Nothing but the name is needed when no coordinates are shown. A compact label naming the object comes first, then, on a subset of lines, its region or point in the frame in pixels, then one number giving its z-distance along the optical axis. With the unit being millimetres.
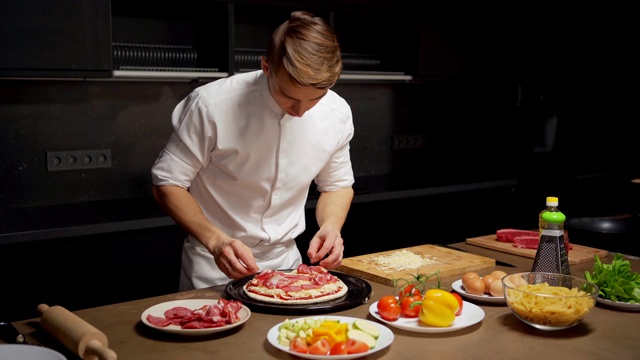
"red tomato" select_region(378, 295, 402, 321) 1632
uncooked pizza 1751
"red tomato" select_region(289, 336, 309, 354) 1423
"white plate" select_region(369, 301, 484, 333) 1571
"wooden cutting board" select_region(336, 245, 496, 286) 2031
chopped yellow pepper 1436
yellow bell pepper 1581
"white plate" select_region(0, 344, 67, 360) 1353
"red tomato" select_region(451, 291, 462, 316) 1649
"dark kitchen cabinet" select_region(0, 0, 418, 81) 3090
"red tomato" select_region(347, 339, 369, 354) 1416
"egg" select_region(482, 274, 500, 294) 1818
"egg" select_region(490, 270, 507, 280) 1835
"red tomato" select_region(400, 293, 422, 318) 1640
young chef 1996
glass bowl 1569
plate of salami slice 1530
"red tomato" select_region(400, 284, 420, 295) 1684
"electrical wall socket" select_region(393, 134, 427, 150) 4715
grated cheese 2096
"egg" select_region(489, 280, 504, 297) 1792
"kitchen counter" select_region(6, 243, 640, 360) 1473
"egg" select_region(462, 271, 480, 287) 1831
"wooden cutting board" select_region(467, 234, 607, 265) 2279
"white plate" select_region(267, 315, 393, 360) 1394
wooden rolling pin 1356
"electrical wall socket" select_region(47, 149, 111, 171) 3508
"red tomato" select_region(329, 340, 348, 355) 1407
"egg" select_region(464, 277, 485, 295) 1803
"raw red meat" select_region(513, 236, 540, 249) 2372
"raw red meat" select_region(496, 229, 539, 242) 2455
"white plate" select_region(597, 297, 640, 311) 1753
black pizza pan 1702
